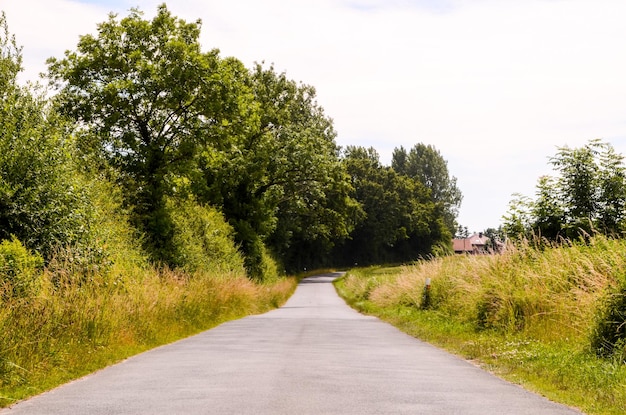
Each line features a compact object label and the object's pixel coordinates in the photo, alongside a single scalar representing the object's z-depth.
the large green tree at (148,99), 37.41
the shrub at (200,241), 36.59
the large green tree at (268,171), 54.84
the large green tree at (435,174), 152.75
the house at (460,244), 188.23
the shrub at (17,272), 14.32
